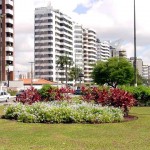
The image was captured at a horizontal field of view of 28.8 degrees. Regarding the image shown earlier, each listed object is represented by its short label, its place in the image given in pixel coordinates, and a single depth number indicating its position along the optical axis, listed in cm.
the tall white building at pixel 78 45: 12789
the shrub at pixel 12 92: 4996
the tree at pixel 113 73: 4399
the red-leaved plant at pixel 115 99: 1394
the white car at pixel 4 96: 3271
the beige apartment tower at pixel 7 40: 6619
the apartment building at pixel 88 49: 13284
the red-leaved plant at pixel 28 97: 1508
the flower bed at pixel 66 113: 1211
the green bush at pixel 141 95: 2223
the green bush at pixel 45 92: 1764
